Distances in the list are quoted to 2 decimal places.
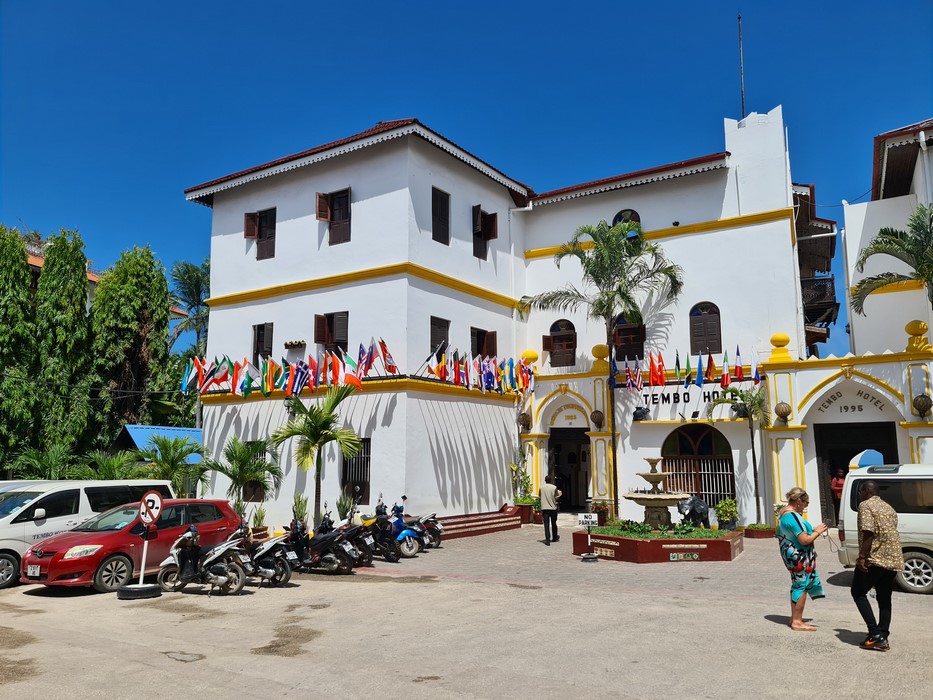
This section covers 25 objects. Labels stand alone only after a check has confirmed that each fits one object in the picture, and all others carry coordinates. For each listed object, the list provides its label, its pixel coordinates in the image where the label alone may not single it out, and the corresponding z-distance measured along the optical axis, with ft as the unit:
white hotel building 62.64
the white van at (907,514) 35.68
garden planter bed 48.08
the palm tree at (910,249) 55.98
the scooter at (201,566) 37.50
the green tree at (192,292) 119.03
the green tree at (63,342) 83.51
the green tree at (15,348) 79.87
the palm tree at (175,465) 64.28
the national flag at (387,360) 59.98
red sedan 38.09
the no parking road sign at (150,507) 37.23
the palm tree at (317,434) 54.60
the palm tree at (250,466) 62.90
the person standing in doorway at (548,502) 57.00
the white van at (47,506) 41.57
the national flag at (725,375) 63.72
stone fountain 50.83
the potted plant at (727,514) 62.03
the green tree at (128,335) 89.71
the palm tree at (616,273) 67.97
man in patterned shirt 23.98
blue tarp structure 84.38
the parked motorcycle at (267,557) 39.14
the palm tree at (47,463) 69.56
